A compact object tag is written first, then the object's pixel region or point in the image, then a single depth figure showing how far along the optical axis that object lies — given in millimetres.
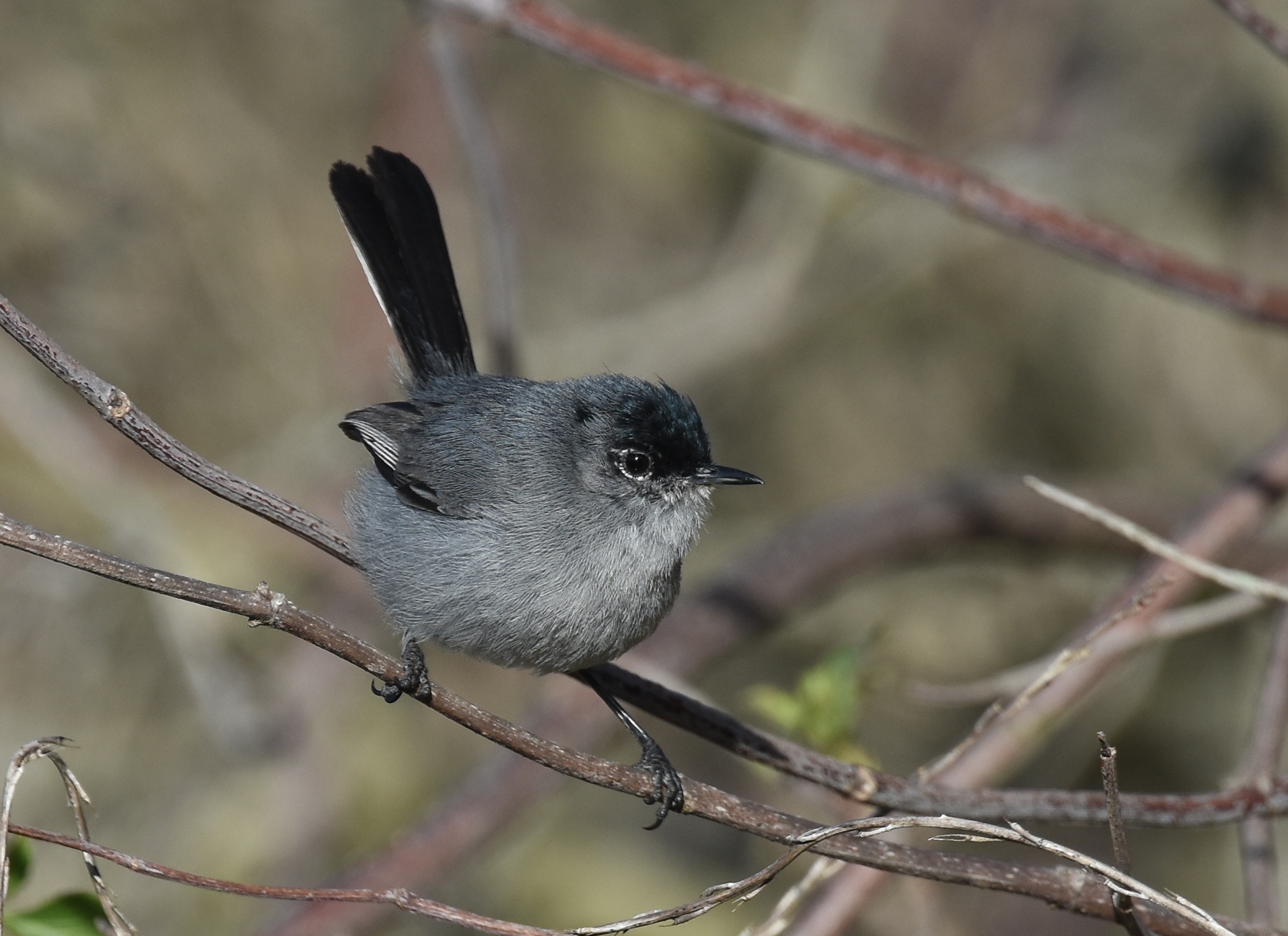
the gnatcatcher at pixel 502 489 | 5016
